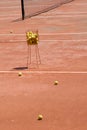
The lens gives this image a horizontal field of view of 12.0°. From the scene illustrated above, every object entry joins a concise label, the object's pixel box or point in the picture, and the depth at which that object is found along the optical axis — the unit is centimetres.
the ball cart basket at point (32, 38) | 1227
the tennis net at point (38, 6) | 2479
